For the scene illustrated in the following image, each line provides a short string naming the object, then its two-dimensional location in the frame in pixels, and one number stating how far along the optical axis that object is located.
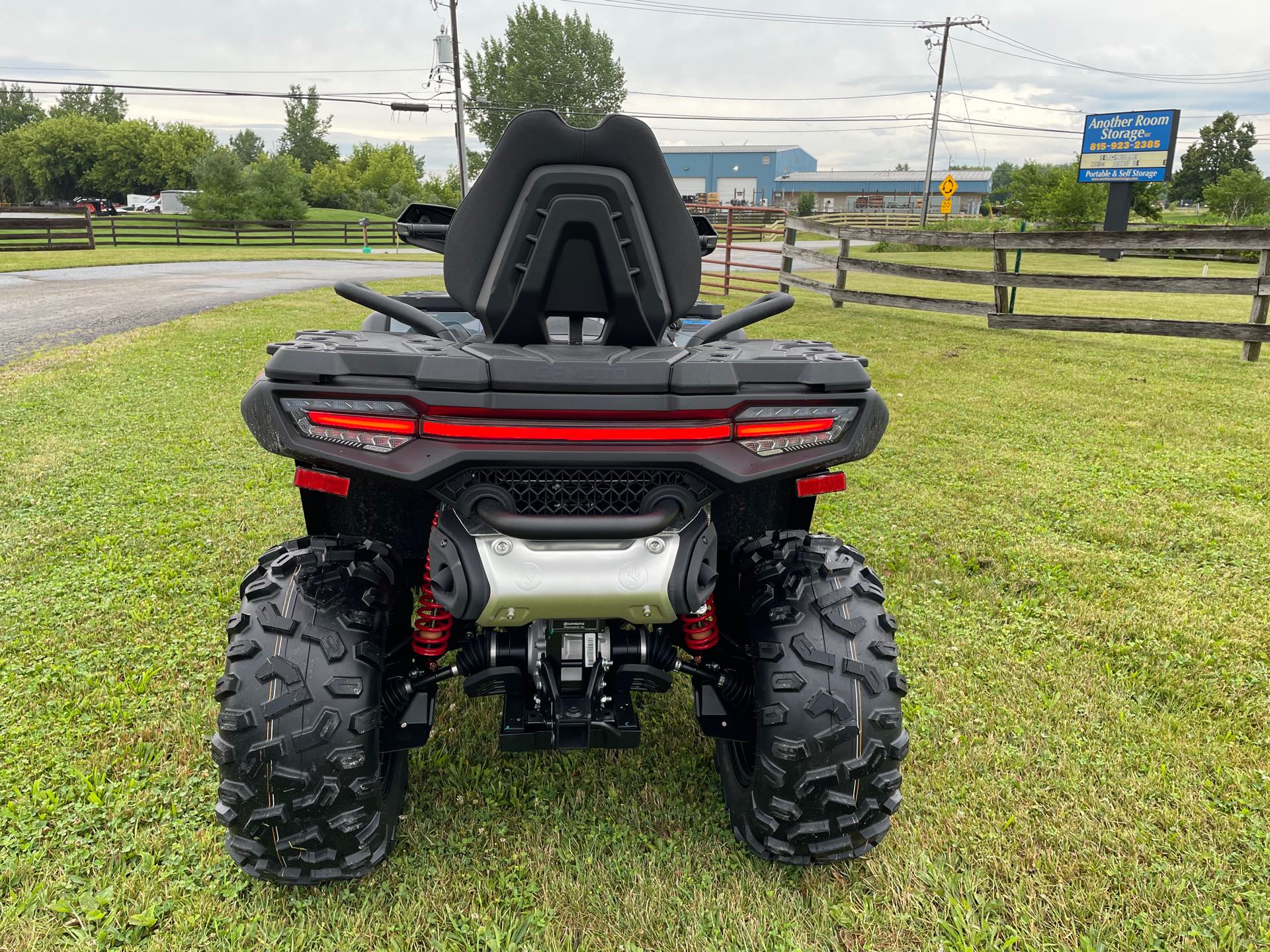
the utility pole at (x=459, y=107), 30.38
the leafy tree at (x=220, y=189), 37.47
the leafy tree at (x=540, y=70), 54.78
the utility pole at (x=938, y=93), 39.56
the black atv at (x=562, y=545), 1.64
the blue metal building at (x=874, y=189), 77.06
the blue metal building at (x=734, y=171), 81.44
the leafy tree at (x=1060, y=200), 41.41
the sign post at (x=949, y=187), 35.56
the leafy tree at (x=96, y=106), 90.25
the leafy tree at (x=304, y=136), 84.38
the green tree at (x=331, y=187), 63.72
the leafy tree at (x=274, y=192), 39.19
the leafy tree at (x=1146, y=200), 41.91
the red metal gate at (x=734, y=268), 15.62
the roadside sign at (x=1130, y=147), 29.19
